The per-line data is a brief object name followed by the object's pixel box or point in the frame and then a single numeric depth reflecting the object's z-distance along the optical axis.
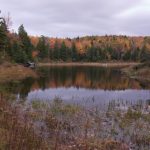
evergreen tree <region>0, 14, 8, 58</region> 69.56
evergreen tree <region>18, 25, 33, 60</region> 94.06
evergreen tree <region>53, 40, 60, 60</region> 159.75
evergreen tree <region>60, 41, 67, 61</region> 161.25
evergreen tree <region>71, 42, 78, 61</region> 167.76
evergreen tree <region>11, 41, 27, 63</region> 81.75
